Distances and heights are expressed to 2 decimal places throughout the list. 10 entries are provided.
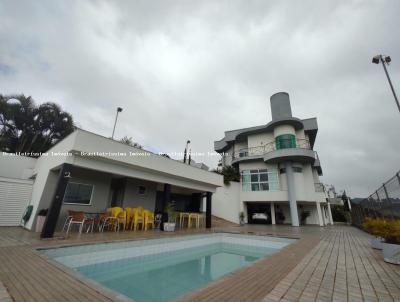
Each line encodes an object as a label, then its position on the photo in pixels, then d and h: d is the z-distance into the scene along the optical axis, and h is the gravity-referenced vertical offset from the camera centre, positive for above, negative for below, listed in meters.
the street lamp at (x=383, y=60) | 7.69 +6.64
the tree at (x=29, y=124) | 17.48 +8.13
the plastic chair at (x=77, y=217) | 7.17 -0.40
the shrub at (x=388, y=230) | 4.38 -0.29
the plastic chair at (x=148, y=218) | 9.40 -0.44
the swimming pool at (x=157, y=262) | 3.78 -1.54
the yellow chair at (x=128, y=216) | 9.18 -0.36
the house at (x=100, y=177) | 6.91 +1.66
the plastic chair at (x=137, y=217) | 9.08 -0.40
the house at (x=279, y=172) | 16.28 +4.02
